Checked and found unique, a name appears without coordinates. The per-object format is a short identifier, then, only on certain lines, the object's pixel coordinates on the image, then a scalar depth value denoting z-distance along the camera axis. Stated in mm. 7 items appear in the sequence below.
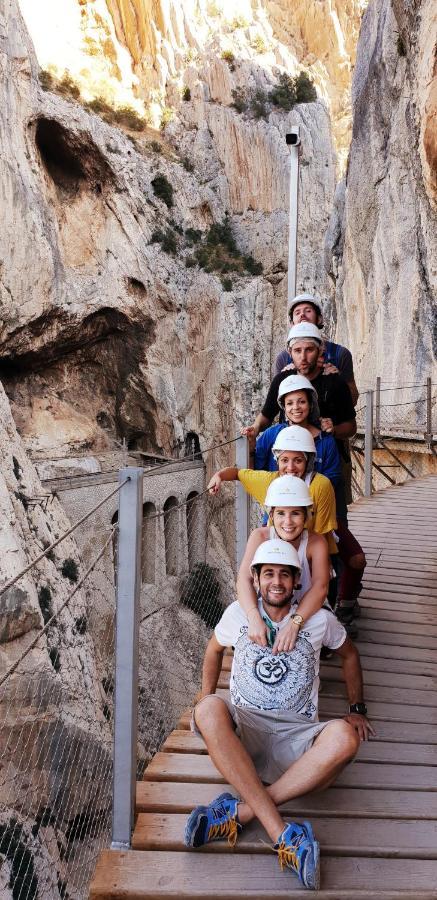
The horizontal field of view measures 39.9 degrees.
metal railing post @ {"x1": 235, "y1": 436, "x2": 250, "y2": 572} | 4000
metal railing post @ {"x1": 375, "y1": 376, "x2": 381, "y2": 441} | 11569
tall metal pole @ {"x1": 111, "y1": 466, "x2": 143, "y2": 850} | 2252
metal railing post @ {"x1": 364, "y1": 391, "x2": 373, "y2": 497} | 7906
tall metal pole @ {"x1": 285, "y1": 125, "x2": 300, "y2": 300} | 5547
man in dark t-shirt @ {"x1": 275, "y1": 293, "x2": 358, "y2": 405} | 3549
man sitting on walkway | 2045
